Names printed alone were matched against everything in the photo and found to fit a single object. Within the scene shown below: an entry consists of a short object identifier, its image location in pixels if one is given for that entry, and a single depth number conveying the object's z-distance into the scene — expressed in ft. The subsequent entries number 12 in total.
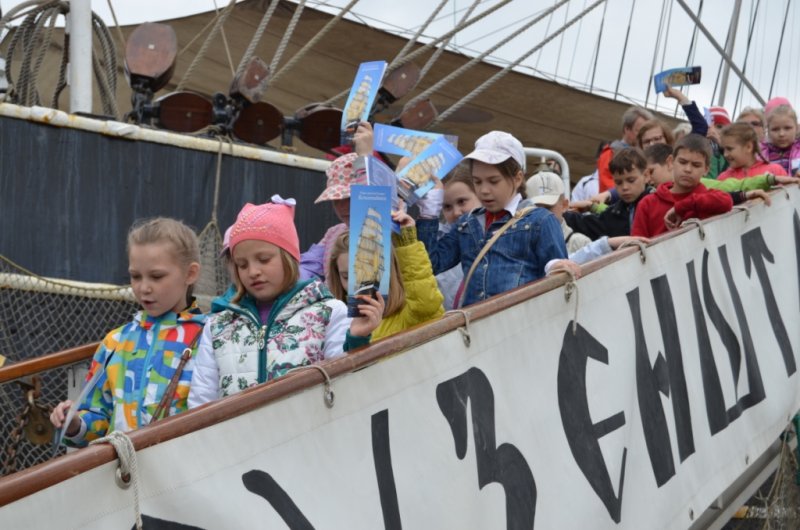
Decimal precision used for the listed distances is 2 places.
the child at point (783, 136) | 40.96
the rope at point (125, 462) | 11.37
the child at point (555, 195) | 28.24
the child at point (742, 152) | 35.91
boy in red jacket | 29.57
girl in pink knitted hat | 17.72
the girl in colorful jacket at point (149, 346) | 18.39
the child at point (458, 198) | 28.47
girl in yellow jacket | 20.23
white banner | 12.60
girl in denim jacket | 23.29
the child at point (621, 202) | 33.59
